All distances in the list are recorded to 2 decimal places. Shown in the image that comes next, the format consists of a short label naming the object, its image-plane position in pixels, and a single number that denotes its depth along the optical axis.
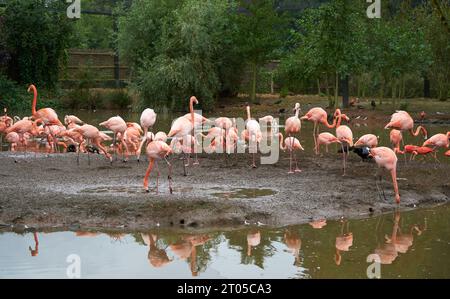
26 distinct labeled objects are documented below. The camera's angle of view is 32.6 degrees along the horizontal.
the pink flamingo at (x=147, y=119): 13.52
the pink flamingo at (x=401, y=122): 14.06
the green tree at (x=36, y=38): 30.77
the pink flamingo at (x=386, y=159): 10.75
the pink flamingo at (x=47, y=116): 14.65
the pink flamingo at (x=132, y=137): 15.62
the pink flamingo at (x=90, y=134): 13.36
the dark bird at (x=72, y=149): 15.94
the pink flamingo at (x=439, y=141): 13.62
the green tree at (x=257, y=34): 33.22
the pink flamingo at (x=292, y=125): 13.28
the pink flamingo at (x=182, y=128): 12.67
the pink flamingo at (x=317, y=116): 15.26
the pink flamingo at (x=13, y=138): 16.23
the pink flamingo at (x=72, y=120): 17.17
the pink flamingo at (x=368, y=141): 12.91
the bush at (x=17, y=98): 28.45
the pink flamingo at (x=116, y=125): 13.65
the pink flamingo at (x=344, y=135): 12.98
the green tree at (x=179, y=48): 29.62
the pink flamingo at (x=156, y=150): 10.75
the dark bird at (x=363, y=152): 13.66
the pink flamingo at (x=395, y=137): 13.96
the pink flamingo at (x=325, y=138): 14.34
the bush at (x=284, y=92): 35.34
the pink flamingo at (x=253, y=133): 13.49
